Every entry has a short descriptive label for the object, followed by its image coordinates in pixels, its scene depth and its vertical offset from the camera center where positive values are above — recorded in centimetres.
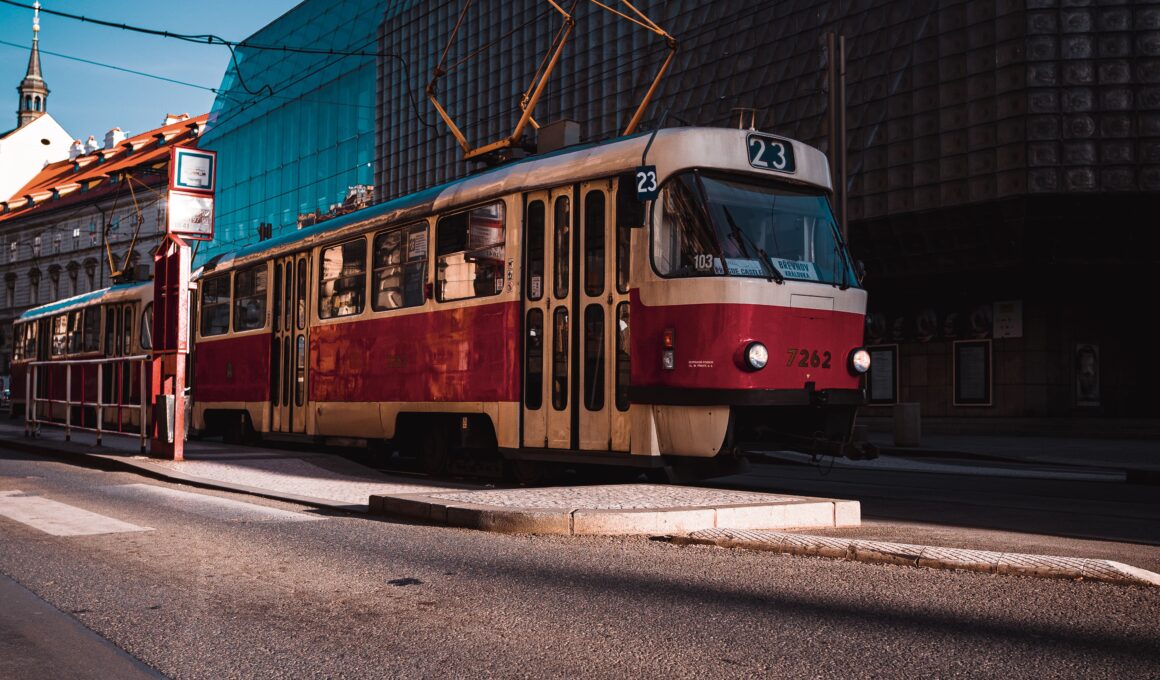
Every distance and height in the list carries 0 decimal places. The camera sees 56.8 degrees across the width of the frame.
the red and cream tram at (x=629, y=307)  919 +73
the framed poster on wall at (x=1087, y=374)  2900 +39
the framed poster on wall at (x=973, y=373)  2992 +41
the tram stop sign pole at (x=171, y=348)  1384 +46
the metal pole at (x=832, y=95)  1872 +518
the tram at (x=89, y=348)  1656 +82
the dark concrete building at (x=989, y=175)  2689 +559
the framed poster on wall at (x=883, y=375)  3266 +37
